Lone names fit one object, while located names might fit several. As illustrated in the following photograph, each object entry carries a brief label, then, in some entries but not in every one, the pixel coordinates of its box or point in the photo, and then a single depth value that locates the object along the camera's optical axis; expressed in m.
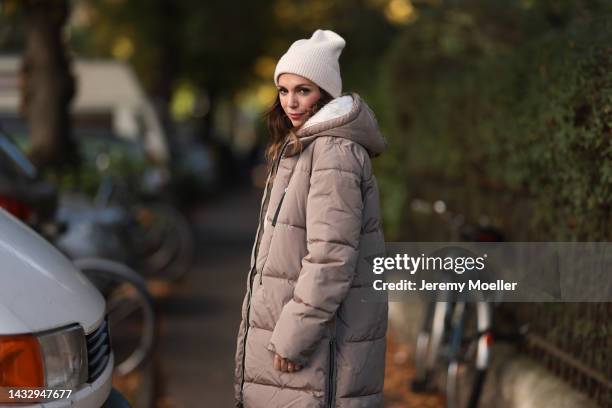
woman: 6.79
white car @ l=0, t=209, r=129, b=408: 6.36
